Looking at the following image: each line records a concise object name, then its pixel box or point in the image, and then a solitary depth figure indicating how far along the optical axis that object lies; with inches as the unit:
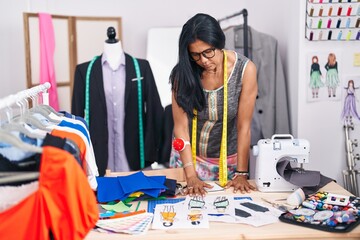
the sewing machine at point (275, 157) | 79.2
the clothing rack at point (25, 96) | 53.8
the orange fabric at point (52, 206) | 48.4
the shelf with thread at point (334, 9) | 110.4
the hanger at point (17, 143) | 49.8
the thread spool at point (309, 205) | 70.1
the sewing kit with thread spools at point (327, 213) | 63.4
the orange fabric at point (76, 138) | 59.7
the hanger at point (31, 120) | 61.7
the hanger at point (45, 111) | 68.8
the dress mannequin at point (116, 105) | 108.9
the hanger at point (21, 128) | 54.9
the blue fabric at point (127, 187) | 75.0
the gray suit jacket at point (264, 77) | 129.4
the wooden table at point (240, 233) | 61.9
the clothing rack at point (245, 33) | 119.1
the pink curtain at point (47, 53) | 138.0
